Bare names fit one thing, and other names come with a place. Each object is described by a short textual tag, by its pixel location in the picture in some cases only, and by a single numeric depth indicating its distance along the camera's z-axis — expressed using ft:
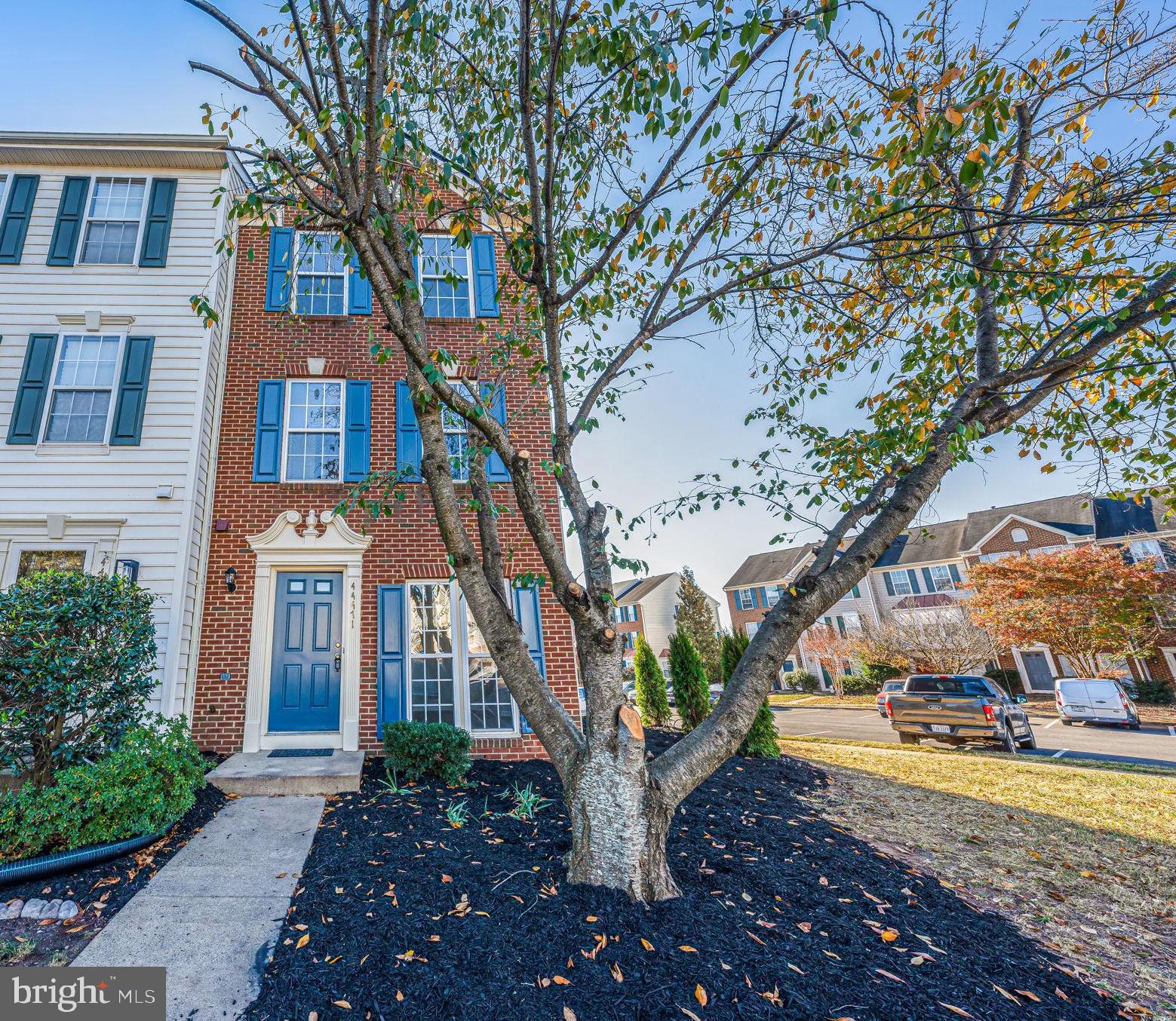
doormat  21.38
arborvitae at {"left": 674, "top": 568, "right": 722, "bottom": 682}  99.81
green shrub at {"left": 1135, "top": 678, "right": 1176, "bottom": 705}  67.21
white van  54.39
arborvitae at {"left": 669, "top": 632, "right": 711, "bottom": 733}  28.43
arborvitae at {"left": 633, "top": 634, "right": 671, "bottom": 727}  33.27
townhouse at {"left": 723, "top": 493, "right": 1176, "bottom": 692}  76.69
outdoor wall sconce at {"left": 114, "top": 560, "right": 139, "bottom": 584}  21.39
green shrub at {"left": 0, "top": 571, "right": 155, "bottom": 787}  14.38
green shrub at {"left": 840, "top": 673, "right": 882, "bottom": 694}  87.04
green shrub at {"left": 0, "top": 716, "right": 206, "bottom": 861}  12.27
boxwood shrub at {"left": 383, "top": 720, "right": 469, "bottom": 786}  18.39
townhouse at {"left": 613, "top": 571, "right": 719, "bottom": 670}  127.95
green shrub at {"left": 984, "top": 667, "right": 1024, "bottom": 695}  80.38
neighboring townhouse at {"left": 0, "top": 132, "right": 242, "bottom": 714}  22.22
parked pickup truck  37.47
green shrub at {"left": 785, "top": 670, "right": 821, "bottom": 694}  101.86
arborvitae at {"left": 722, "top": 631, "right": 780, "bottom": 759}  25.50
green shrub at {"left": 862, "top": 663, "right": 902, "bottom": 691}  84.64
